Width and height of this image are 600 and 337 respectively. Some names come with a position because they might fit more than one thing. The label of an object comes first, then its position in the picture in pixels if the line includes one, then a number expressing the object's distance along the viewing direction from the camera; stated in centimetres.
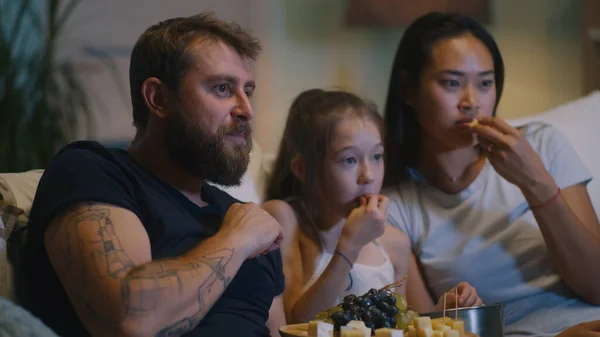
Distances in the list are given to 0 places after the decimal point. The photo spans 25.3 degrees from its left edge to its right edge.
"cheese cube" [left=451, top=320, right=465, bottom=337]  189
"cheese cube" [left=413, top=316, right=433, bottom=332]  187
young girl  228
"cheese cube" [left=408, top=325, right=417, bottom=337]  188
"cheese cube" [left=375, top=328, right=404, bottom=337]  183
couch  196
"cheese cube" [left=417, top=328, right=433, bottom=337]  185
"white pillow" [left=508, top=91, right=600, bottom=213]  264
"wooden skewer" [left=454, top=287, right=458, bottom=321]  197
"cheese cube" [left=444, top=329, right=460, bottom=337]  184
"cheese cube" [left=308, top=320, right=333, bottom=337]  183
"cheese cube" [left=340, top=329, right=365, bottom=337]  183
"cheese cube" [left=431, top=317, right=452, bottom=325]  190
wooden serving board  187
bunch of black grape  190
